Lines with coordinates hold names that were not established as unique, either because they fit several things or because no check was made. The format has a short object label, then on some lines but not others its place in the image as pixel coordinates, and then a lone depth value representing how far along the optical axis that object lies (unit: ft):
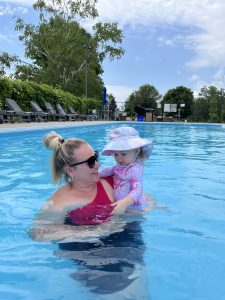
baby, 4.56
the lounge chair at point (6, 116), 27.98
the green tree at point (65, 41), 58.66
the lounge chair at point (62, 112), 42.29
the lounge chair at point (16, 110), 30.39
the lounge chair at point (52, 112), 39.03
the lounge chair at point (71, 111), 46.97
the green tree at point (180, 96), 98.44
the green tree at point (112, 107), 64.33
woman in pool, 4.37
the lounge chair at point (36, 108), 34.70
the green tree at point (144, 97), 97.51
